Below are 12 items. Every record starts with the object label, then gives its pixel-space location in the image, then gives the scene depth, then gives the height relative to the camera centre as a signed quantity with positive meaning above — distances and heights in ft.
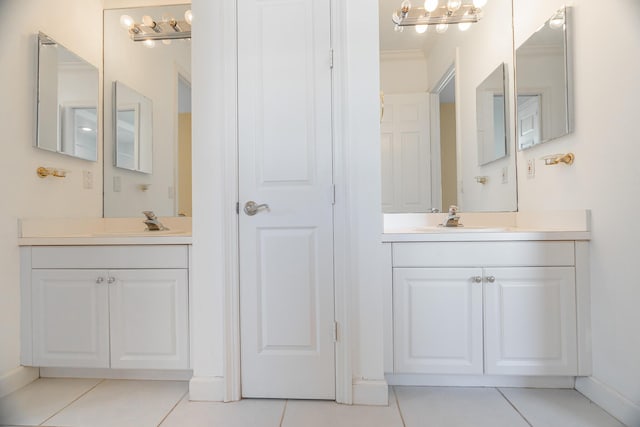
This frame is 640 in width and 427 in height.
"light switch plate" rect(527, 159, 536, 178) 6.23 +0.92
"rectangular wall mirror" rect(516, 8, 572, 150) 5.39 +2.37
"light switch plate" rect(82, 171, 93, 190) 6.83 +0.84
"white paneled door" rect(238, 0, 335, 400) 4.96 +0.27
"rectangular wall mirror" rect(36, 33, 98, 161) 5.96 +2.34
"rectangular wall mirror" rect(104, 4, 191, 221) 7.04 +2.38
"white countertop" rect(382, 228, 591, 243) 5.02 -0.32
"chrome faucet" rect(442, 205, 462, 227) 6.35 -0.06
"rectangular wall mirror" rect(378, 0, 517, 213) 6.66 +2.00
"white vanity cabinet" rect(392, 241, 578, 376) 5.01 -1.46
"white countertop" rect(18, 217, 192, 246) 5.37 -0.25
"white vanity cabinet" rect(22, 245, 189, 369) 5.33 -1.47
